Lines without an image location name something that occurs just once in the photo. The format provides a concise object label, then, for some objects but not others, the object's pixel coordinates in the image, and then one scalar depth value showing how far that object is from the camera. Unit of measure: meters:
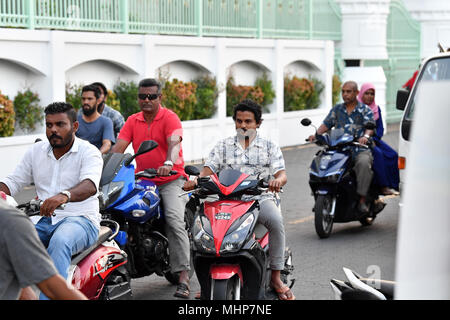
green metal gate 29.84
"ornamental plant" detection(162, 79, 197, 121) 18.45
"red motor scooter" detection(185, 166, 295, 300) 5.91
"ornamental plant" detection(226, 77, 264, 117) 21.12
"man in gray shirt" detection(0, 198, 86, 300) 3.58
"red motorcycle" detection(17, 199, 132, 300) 5.50
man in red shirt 7.20
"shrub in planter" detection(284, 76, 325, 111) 23.55
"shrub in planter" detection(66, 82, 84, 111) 16.16
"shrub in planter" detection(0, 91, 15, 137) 14.40
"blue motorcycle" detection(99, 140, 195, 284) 6.48
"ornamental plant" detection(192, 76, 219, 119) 19.70
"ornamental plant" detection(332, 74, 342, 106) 26.58
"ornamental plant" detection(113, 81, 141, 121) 17.56
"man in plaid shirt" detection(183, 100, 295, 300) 6.87
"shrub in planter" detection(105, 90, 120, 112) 16.86
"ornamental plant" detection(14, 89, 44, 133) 15.23
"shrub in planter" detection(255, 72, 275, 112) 22.35
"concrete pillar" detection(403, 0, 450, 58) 33.56
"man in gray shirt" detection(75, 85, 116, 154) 9.02
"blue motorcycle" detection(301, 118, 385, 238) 10.05
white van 9.92
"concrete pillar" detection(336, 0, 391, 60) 28.27
